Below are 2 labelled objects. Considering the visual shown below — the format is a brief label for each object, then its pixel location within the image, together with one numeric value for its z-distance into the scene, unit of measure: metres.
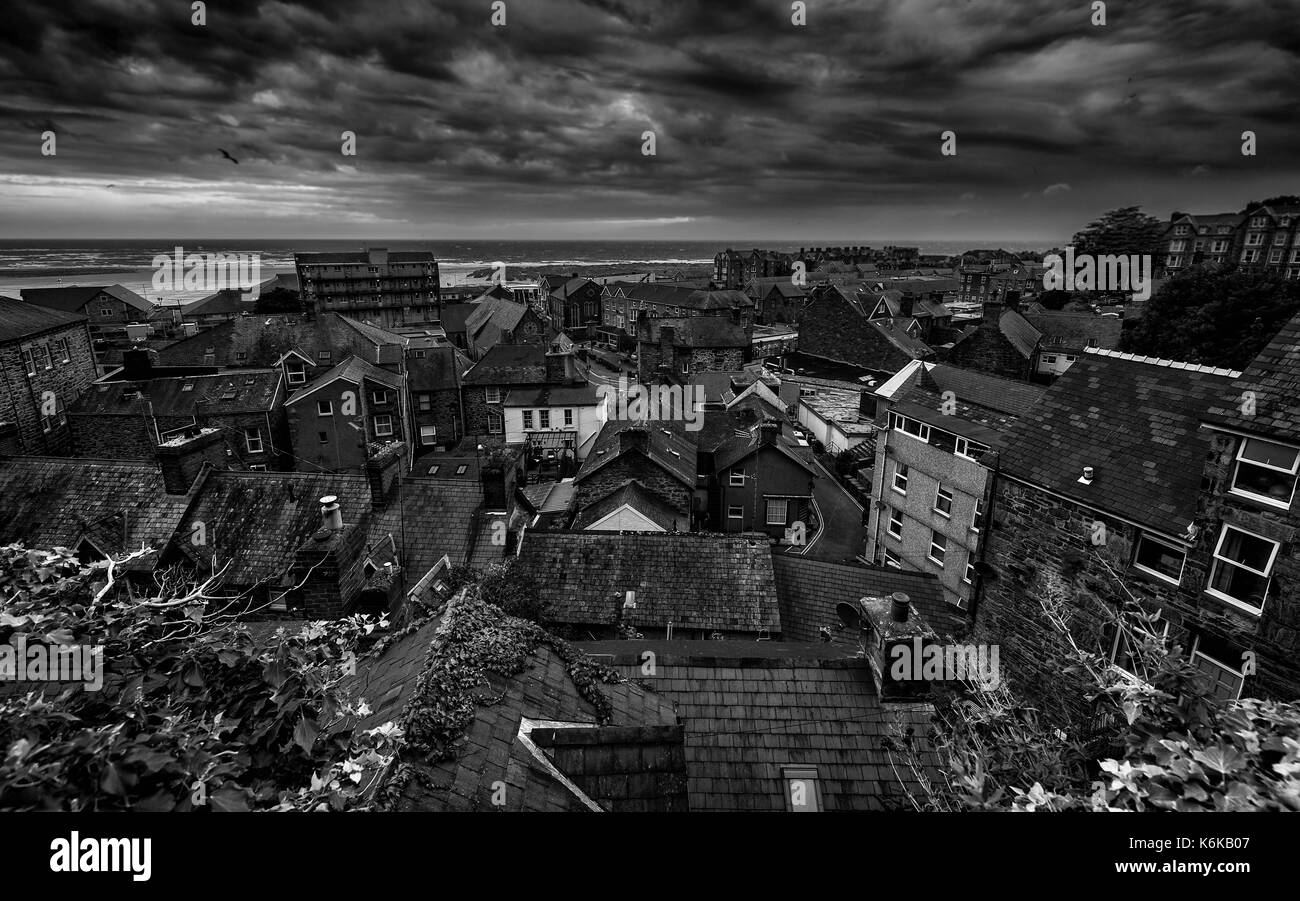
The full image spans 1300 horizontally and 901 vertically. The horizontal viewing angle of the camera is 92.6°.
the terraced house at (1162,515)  11.23
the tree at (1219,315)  38.19
